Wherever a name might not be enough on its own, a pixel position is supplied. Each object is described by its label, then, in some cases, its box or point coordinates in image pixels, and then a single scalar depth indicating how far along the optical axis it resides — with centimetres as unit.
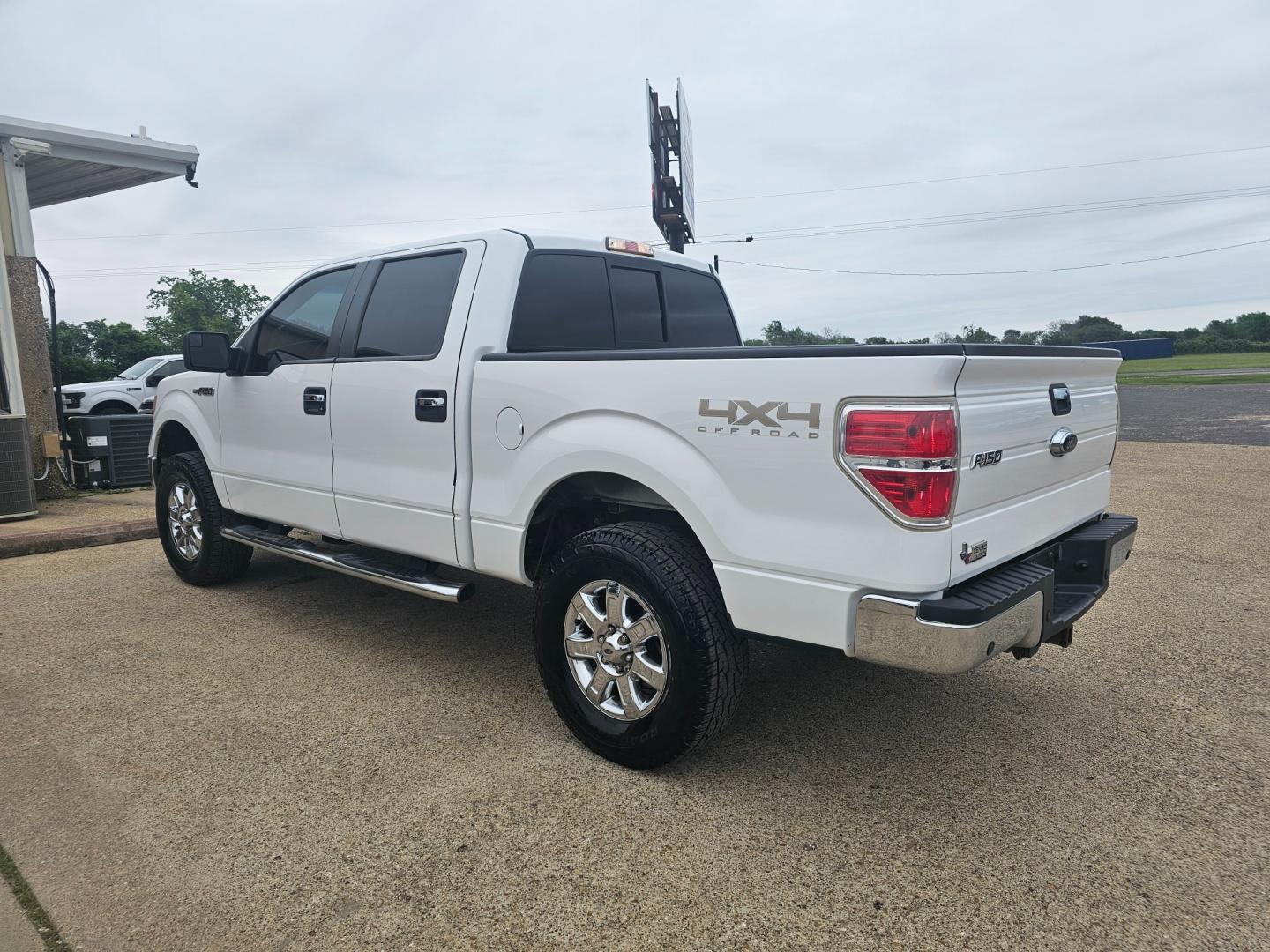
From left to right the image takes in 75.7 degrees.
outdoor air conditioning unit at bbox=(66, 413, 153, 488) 971
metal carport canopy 850
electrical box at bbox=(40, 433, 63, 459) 886
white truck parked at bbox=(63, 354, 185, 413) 1602
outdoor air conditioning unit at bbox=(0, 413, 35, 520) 775
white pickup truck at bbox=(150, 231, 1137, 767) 227
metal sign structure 2247
